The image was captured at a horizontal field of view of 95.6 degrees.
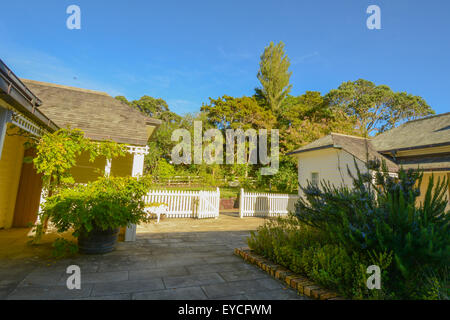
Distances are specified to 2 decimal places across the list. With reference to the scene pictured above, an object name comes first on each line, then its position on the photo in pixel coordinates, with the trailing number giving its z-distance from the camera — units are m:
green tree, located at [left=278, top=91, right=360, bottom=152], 20.45
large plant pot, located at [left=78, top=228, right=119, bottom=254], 4.13
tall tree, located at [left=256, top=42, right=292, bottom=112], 31.09
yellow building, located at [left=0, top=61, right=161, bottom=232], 4.02
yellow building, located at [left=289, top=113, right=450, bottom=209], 8.14
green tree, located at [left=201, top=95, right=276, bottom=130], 26.92
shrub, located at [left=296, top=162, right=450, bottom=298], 2.35
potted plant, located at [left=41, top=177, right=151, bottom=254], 3.73
